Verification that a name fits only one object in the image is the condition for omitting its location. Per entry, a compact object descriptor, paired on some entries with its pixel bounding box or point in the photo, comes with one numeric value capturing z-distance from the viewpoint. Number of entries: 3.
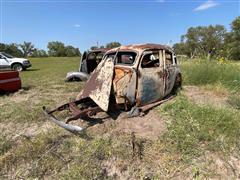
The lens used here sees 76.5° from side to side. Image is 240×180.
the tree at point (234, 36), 28.75
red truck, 5.21
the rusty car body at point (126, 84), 3.42
